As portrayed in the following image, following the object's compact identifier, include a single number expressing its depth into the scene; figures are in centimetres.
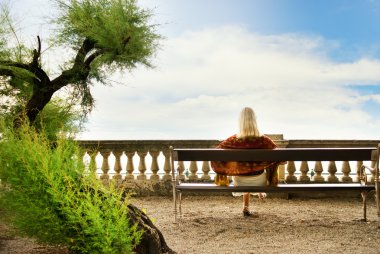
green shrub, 476
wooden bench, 823
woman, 873
